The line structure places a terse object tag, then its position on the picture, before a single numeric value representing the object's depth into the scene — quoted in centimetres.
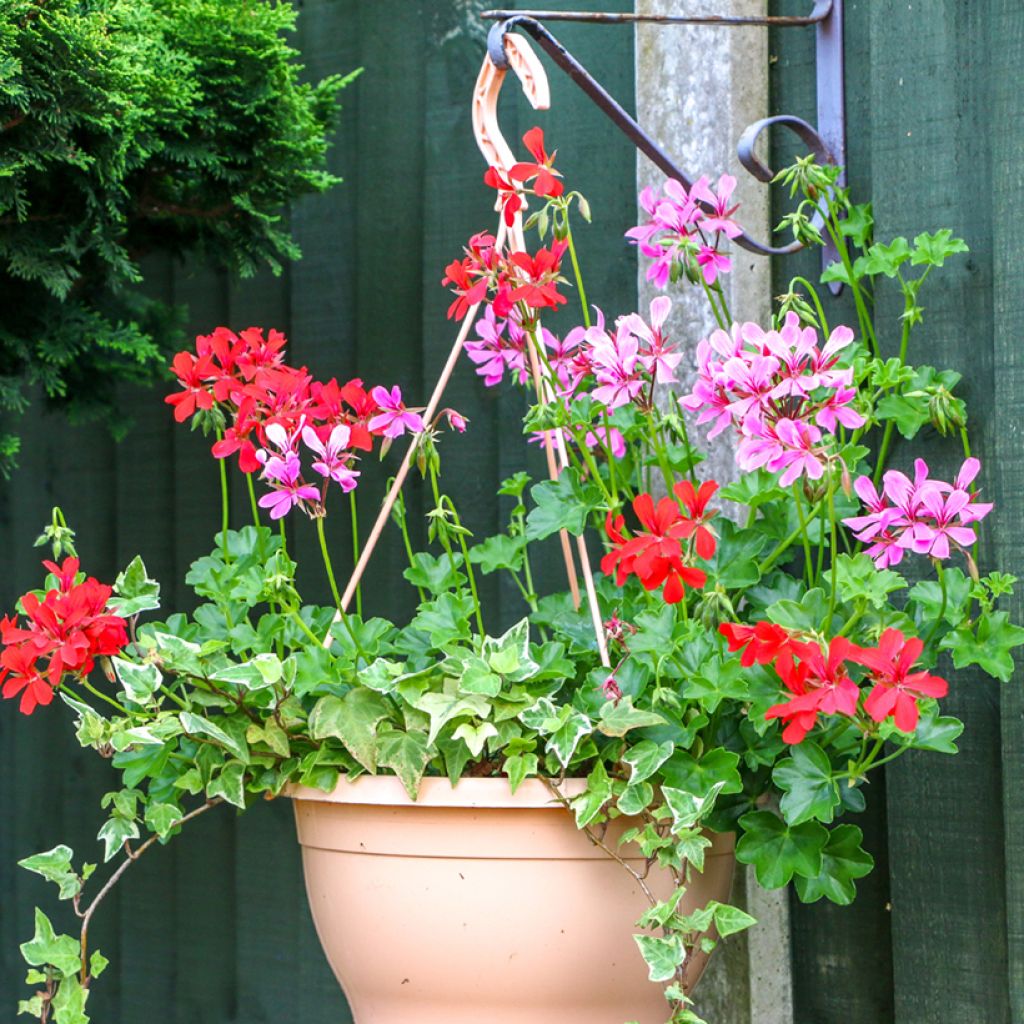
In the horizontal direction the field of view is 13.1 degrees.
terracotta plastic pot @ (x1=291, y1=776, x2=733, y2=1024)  260
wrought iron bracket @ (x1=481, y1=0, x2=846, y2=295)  276
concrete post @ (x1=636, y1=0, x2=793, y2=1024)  289
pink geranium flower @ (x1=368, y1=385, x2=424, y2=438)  272
